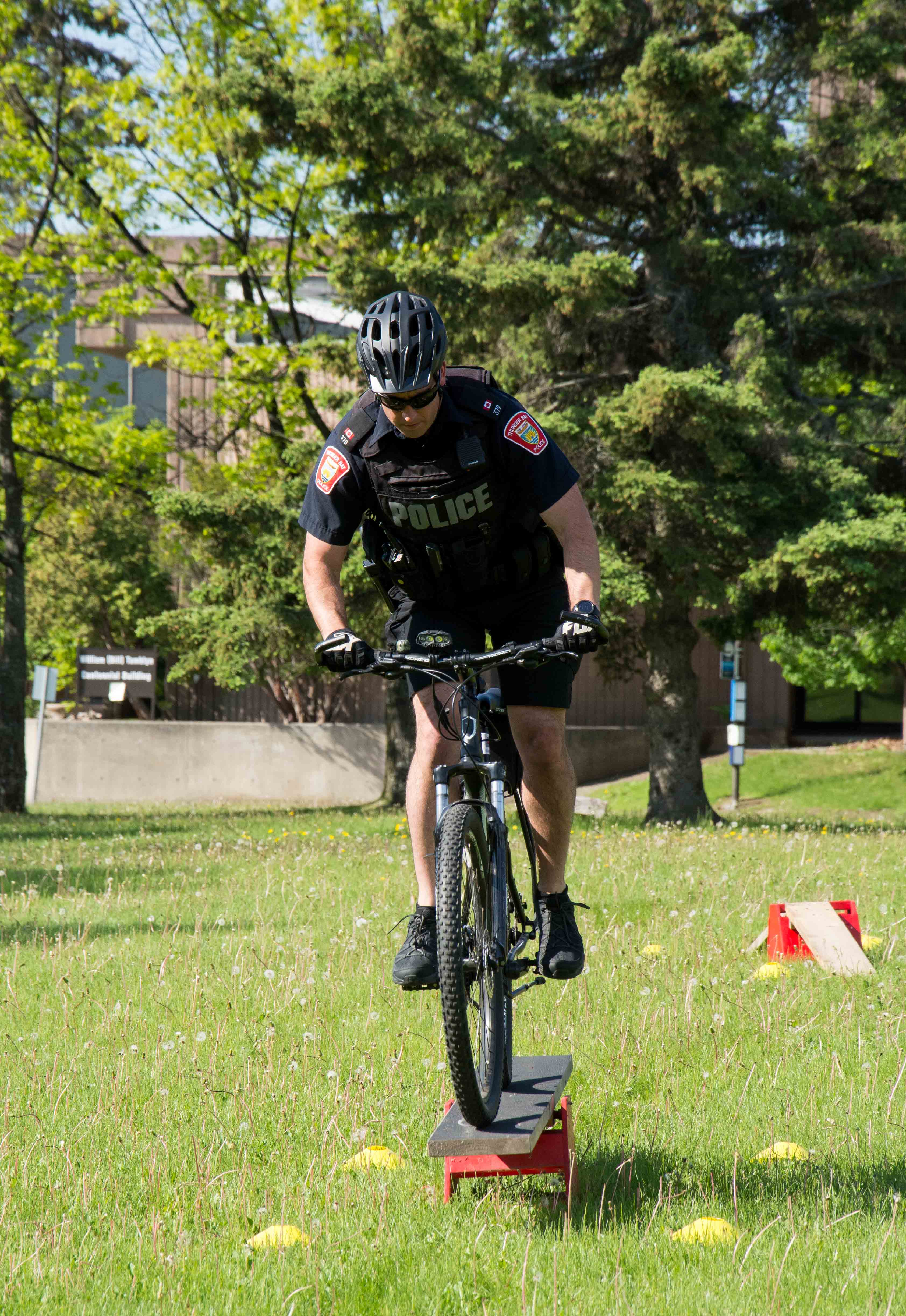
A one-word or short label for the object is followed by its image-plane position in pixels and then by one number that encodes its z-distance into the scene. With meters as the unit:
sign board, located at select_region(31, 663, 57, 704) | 43.78
